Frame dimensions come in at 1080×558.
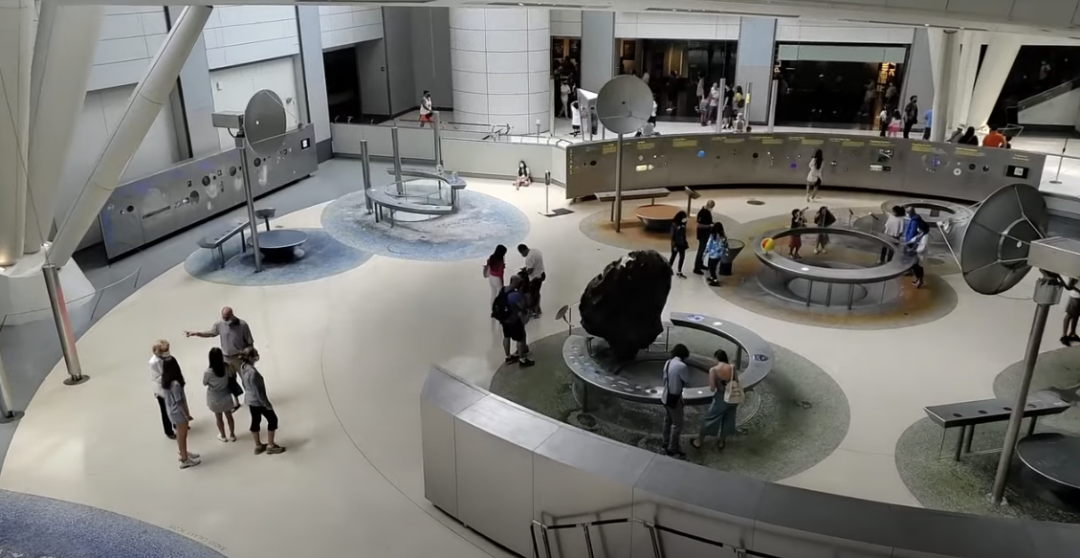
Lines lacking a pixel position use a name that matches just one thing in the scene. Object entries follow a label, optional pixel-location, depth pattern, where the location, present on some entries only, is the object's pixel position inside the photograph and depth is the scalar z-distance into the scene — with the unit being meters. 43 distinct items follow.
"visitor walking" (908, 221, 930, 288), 15.04
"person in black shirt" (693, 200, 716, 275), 15.93
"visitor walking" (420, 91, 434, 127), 28.03
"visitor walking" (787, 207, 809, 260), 16.84
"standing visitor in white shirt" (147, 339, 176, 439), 9.71
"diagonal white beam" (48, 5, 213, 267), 13.82
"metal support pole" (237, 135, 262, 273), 15.56
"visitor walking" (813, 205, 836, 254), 17.22
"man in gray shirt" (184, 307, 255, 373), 10.89
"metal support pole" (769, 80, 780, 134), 25.44
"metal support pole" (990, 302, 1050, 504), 7.93
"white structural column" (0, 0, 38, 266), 11.05
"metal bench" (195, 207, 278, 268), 16.59
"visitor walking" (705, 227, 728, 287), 15.42
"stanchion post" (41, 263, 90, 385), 11.68
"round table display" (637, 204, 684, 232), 18.72
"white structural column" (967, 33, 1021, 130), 23.91
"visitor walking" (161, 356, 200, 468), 9.67
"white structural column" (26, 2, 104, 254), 12.43
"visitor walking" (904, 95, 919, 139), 24.28
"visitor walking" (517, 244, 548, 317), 13.53
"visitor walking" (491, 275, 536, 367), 11.98
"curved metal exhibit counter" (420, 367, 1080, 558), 6.11
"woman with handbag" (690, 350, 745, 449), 9.62
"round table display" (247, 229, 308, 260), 16.83
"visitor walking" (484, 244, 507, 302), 13.68
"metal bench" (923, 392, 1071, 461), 9.49
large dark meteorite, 11.18
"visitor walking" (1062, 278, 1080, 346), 12.73
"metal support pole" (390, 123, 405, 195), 20.17
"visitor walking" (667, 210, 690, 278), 15.66
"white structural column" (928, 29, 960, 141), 22.45
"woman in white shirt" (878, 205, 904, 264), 16.09
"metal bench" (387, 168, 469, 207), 20.14
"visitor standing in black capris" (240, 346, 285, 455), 9.65
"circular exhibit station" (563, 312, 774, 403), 10.26
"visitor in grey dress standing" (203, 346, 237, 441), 9.77
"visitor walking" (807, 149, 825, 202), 20.59
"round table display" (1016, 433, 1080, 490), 8.67
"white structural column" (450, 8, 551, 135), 27.81
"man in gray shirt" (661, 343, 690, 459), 9.42
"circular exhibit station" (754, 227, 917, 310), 14.08
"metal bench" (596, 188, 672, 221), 20.91
